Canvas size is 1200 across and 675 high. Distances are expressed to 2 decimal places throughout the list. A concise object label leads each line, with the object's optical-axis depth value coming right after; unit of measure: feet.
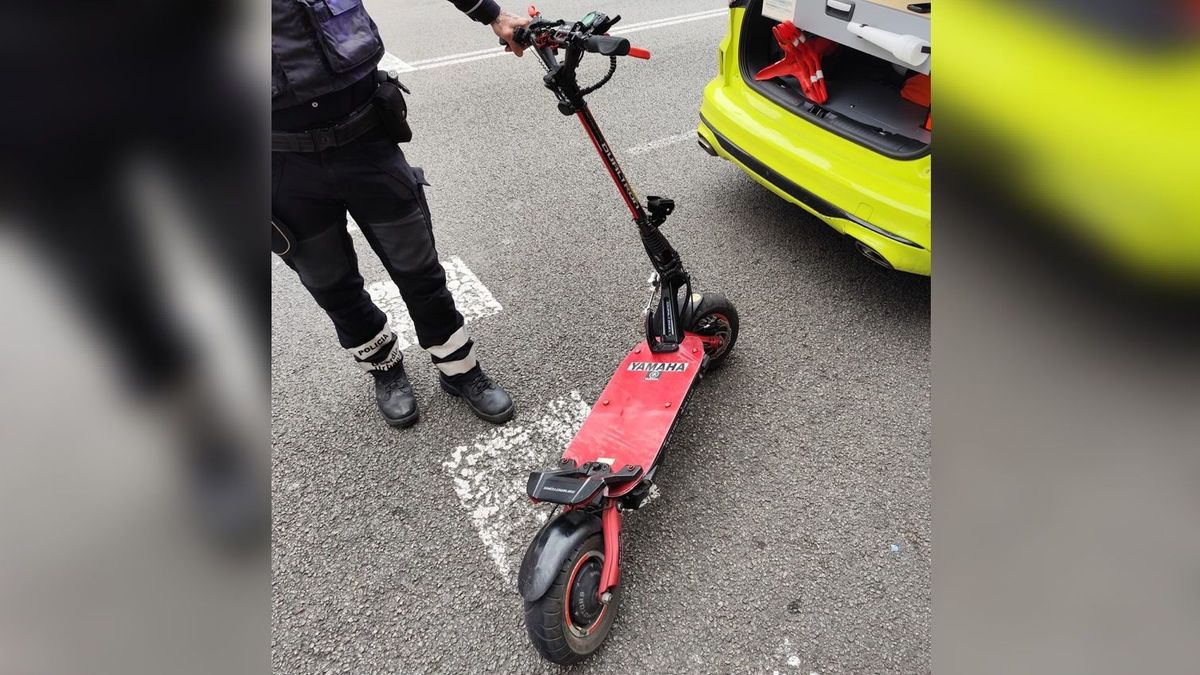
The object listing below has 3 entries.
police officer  6.19
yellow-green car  9.32
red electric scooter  6.23
